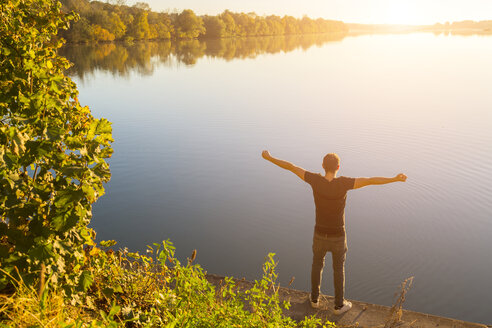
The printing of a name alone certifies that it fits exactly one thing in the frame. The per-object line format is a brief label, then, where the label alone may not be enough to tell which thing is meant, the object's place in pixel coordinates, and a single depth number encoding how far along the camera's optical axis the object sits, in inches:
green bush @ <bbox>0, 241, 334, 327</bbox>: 125.0
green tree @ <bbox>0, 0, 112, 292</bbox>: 127.6
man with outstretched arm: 196.1
